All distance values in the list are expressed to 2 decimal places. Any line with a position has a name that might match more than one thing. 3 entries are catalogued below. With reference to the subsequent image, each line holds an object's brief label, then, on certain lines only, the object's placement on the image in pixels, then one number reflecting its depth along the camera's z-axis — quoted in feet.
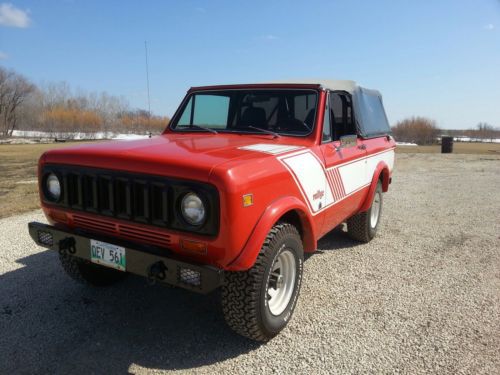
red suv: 7.78
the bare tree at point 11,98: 208.33
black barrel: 76.84
